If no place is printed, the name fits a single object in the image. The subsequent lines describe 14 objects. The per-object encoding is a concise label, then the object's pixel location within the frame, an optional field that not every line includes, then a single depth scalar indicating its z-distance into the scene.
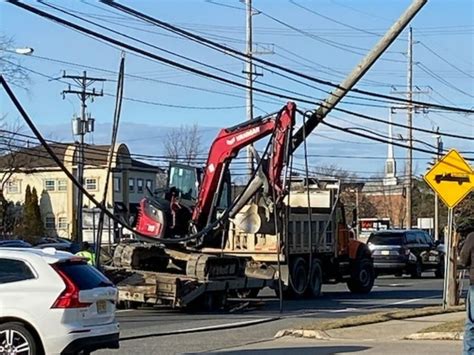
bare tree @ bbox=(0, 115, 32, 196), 61.31
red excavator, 25.89
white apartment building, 84.06
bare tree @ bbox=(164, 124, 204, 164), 75.05
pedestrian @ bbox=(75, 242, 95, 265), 26.12
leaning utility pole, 22.61
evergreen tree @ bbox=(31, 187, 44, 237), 70.20
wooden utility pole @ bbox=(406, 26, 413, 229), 63.56
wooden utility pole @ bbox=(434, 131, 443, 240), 70.35
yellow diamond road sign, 22.03
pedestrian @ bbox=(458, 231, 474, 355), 12.62
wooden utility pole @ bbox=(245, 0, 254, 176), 43.66
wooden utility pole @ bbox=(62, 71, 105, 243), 54.78
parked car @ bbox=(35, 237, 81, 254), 33.84
